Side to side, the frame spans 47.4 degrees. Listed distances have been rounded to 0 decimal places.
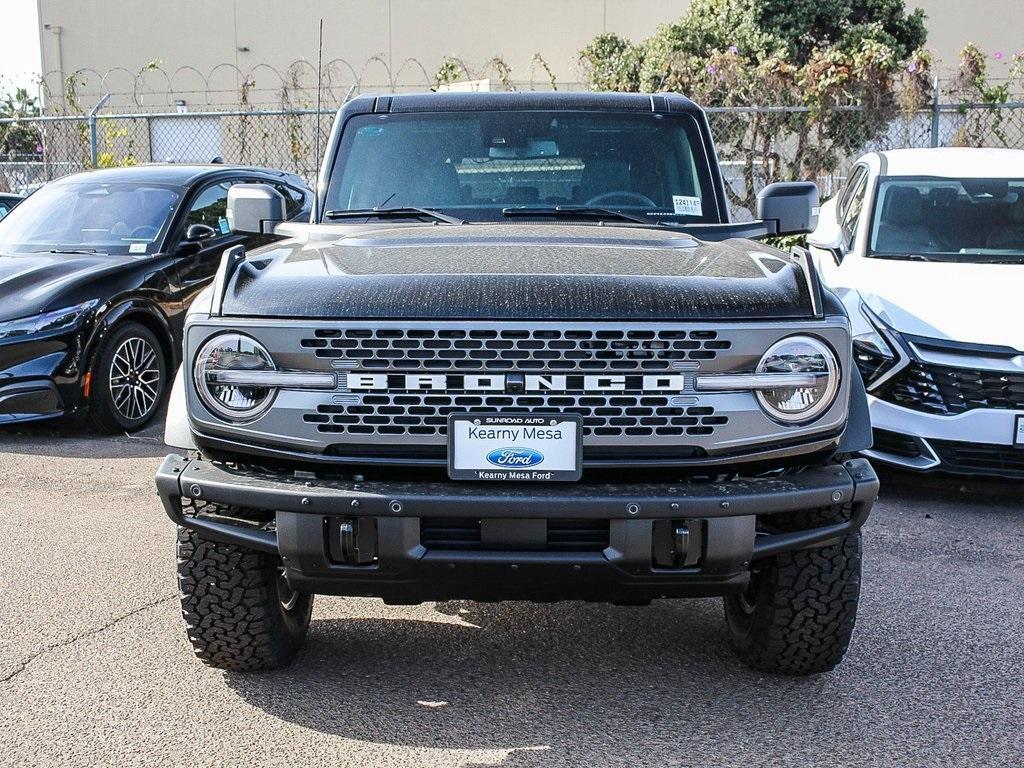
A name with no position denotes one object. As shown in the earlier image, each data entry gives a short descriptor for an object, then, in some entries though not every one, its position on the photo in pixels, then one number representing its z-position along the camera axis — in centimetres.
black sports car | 697
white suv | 570
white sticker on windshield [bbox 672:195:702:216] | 458
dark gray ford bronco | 300
